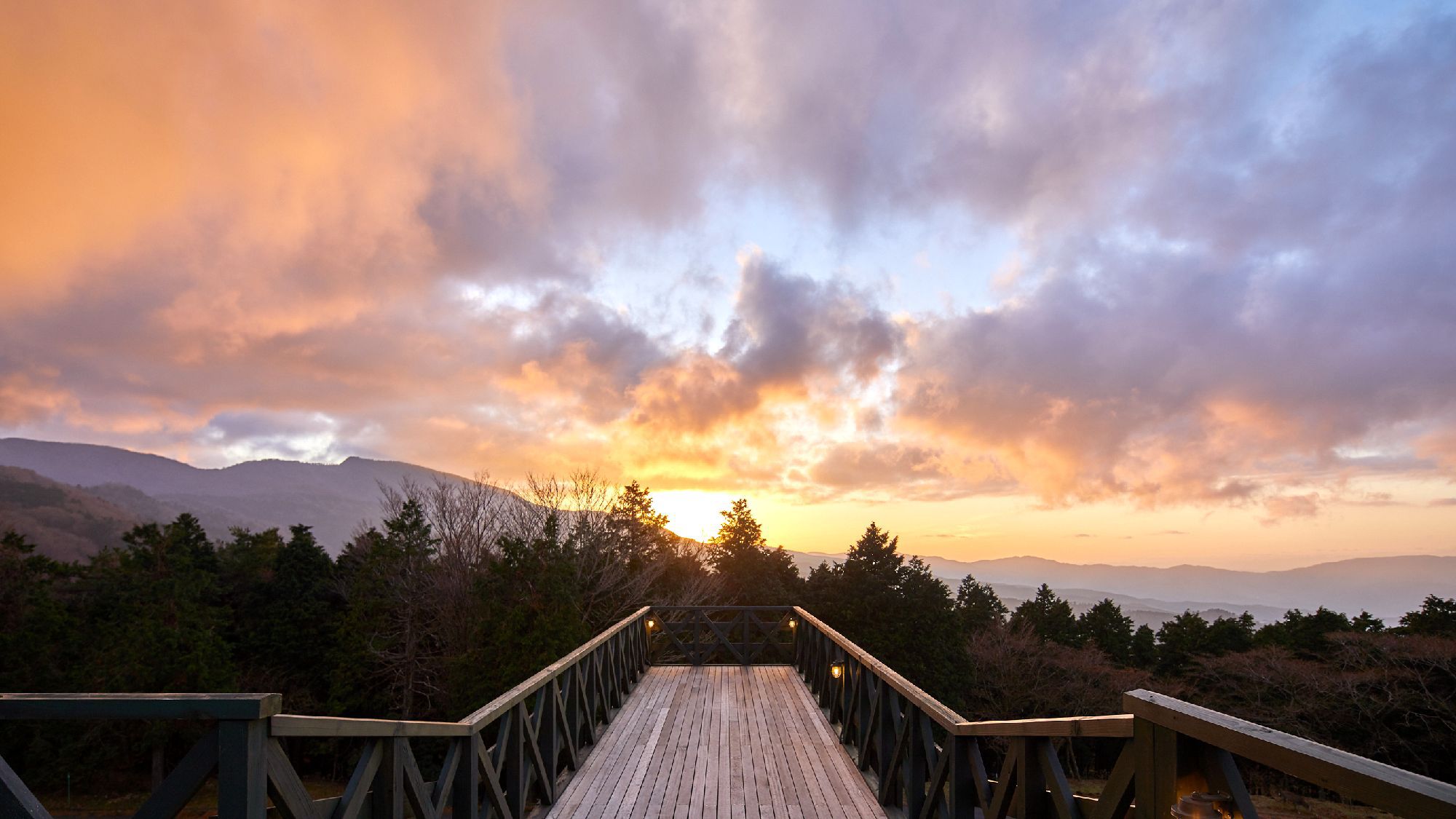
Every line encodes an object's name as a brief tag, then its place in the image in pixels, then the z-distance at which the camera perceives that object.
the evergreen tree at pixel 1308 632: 23.52
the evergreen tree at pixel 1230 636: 25.98
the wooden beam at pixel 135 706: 1.76
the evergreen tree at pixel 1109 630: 28.83
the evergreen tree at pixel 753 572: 31.00
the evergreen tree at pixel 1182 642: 26.62
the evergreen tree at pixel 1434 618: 21.33
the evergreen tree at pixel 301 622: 25.89
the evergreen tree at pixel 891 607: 27.97
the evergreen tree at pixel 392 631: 23.38
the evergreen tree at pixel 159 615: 21.50
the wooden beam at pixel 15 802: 1.56
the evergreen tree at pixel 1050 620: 30.19
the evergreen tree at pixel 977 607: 32.22
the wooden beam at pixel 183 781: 1.77
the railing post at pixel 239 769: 1.84
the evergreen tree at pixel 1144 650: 28.52
